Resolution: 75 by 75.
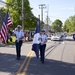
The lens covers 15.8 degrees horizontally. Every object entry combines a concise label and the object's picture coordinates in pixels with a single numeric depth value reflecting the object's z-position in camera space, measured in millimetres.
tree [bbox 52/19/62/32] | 168500
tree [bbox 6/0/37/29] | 62250
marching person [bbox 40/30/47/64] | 14114
